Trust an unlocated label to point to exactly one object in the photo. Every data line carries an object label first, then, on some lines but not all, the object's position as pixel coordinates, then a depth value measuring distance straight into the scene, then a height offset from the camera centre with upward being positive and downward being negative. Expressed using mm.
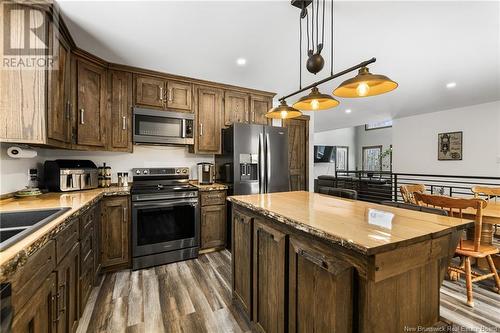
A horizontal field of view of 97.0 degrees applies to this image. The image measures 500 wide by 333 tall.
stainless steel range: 2596 -728
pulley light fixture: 1350 +543
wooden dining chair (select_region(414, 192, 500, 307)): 1860 -711
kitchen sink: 1216 -345
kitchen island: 907 -495
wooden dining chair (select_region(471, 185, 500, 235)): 2750 -334
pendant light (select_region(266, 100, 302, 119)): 2123 +514
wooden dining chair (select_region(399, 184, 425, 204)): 2721 -341
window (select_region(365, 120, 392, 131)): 9852 +1834
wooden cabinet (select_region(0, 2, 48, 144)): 1559 +512
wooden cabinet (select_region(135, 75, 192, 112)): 2941 +991
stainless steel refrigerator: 3166 +87
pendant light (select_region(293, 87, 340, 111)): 1759 +536
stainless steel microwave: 2906 +519
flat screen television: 9922 +507
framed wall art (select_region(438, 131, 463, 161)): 5297 +462
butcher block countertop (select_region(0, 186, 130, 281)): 812 -313
